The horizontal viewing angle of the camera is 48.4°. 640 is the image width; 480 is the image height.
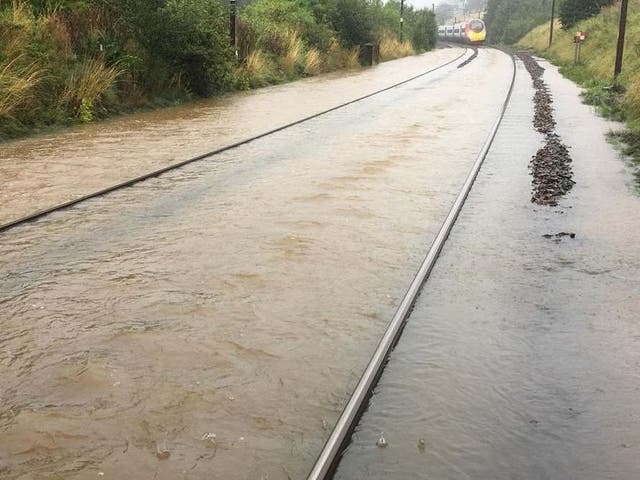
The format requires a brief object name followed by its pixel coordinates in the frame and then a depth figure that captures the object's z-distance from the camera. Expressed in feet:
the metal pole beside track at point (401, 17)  186.09
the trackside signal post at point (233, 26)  73.15
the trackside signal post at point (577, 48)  113.10
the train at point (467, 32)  240.94
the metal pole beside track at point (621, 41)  75.51
